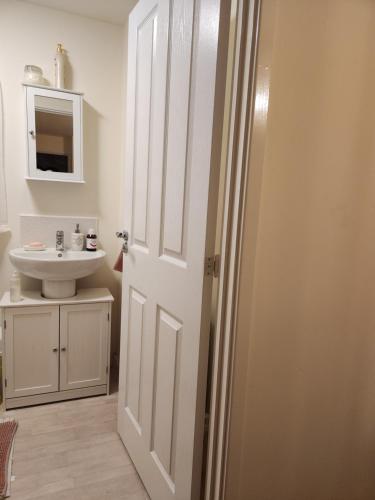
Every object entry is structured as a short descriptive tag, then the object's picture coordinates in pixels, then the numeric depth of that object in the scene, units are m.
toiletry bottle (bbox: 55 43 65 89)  1.98
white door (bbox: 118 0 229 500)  0.92
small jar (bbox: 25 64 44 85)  1.93
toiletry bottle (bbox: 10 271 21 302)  1.84
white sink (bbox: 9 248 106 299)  1.74
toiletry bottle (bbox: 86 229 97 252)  2.17
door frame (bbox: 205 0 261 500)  0.78
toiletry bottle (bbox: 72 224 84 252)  2.15
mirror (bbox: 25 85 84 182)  1.95
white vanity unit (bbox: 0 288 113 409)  1.82
